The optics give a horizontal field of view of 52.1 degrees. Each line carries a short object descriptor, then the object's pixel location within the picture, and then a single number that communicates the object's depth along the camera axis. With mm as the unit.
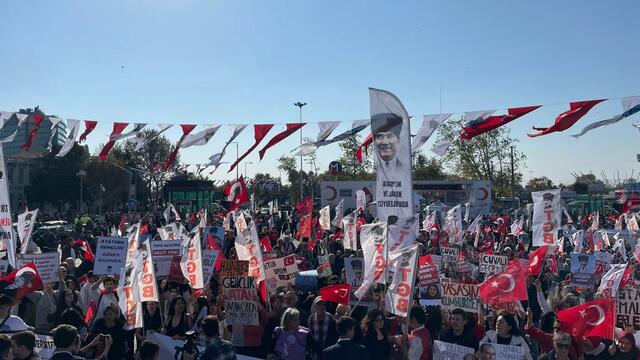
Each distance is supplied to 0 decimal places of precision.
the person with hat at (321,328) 7945
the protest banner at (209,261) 11625
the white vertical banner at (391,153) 8141
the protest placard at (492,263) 11625
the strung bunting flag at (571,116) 11953
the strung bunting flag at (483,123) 13008
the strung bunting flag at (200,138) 16328
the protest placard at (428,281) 11211
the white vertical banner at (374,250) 8594
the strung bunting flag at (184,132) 16266
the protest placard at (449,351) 7055
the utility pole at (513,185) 58488
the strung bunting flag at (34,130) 15516
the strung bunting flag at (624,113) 11742
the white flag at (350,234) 18094
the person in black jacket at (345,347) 6719
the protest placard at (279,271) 11227
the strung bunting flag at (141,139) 16516
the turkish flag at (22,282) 8805
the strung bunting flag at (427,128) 13086
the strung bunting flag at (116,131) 16266
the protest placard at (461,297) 8203
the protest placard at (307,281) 14016
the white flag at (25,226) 13758
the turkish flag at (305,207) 23156
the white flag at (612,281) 9805
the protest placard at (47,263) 10422
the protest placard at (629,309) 7516
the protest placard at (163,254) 12164
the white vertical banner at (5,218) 9992
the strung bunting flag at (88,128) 16438
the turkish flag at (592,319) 7113
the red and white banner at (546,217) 13836
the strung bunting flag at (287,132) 15258
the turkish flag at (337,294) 9070
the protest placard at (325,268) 13677
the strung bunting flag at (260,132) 15289
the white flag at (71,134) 16188
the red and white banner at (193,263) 10617
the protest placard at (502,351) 6848
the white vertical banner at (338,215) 25547
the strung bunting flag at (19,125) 14445
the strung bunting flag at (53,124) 16044
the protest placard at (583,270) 13500
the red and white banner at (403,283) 7689
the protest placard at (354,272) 11344
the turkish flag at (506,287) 8430
